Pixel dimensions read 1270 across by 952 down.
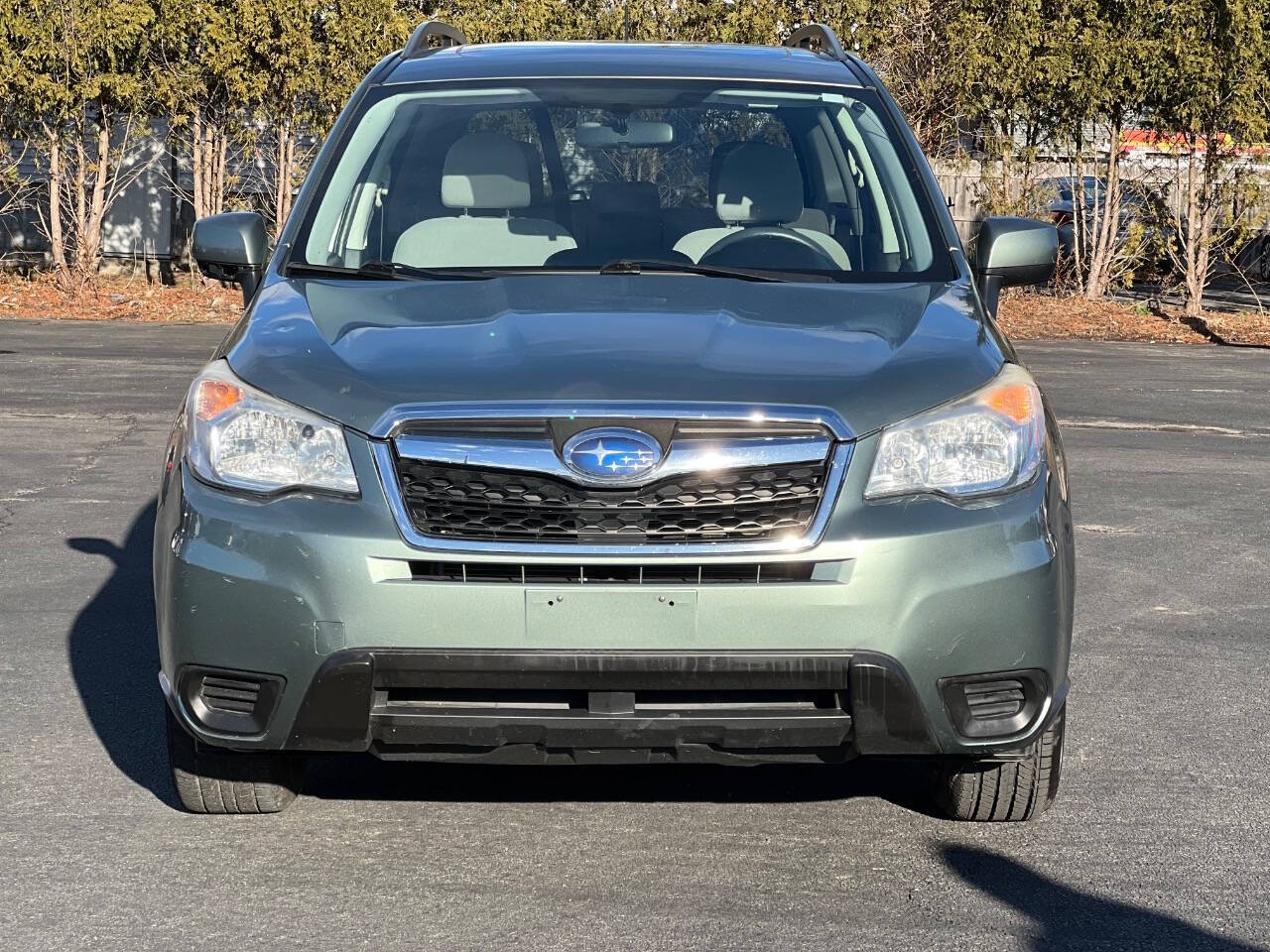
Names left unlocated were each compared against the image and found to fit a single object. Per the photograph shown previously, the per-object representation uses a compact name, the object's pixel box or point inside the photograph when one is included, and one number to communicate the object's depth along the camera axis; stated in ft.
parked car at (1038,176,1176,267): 72.13
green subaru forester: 12.49
